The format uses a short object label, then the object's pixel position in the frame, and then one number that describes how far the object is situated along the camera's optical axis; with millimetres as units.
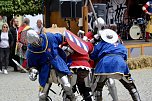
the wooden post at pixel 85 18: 15586
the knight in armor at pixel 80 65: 7610
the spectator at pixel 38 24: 13673
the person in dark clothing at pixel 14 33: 14148
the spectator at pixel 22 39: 13516
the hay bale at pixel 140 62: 14492
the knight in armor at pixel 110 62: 7625
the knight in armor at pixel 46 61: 7250
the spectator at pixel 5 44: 13789
